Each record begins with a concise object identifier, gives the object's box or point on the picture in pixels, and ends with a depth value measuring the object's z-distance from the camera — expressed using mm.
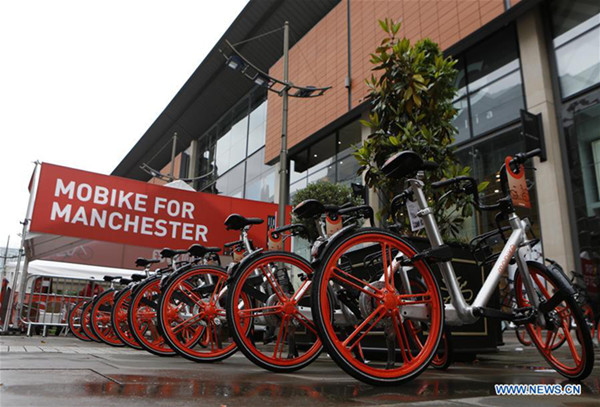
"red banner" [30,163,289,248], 8742
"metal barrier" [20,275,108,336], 11500
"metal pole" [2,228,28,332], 10609
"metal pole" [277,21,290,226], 7966
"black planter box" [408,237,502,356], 3920
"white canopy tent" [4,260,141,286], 11359
